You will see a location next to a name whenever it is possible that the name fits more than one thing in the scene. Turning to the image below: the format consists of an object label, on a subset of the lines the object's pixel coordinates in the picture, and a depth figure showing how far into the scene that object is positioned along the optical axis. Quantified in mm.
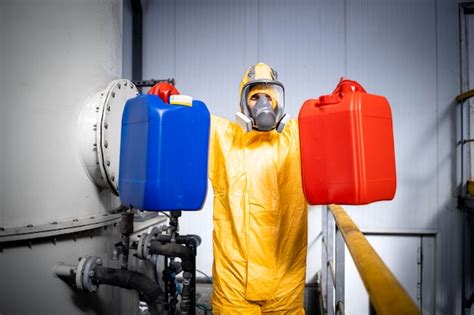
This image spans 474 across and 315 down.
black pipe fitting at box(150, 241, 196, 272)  1167
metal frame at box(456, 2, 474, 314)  2283
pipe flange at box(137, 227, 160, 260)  1292
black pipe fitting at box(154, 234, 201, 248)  1253
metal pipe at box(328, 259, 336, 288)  1321
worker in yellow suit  1034
